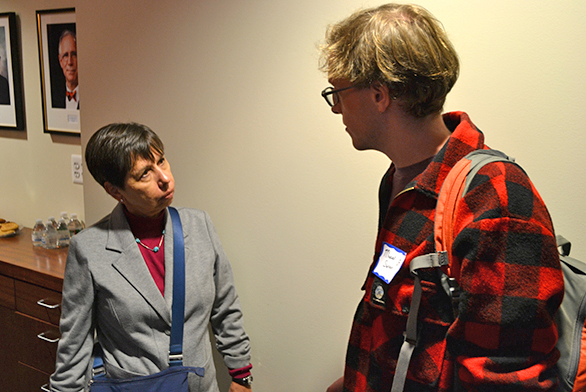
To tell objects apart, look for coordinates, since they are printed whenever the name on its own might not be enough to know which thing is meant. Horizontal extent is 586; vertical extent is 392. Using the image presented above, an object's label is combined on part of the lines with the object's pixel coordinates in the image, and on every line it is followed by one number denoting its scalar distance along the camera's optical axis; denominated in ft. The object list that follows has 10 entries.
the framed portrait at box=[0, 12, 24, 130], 10.19
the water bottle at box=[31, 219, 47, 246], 9.10
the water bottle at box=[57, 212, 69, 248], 9.05
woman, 5.11
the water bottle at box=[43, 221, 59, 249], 8.95
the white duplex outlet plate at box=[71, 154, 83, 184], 9.77
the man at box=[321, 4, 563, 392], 2.72
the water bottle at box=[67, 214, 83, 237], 9.40
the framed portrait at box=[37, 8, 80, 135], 9.20
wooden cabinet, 7.52
